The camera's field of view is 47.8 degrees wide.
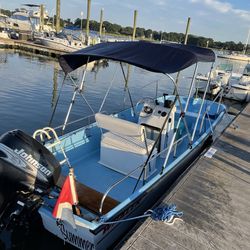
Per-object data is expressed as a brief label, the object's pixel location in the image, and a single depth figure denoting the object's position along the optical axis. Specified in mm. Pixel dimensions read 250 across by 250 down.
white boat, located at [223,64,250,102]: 19484
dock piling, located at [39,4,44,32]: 41203
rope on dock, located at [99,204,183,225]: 4312
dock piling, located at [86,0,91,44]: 34844
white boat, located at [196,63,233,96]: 20120
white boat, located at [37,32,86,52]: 33672
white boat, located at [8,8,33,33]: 50125
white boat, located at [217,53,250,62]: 59350
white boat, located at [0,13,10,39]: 35281
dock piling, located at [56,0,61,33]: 33162
